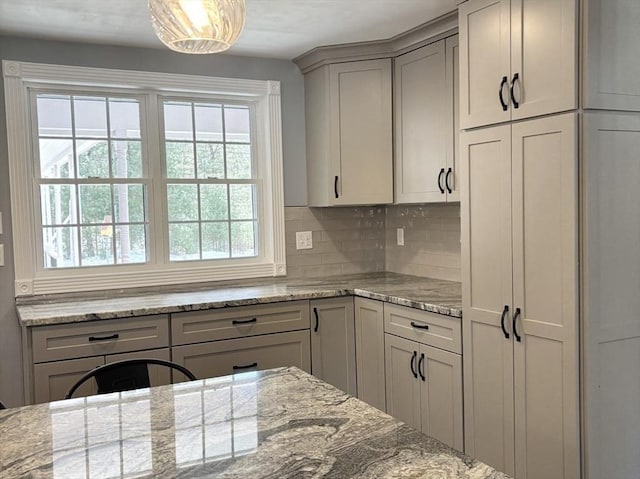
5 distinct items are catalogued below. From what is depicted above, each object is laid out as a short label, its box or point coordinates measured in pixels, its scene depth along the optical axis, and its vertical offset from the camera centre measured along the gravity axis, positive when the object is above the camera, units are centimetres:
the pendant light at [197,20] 161 +54
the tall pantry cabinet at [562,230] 222 -8
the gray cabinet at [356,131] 375 +53
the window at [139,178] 344 +26
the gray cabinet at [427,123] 327 +52
